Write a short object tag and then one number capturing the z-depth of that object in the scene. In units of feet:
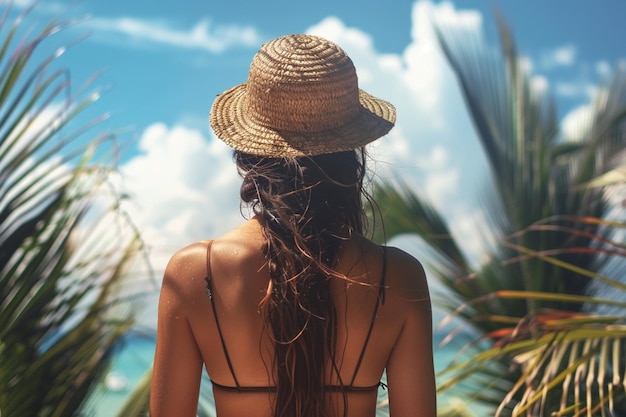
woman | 4.46
